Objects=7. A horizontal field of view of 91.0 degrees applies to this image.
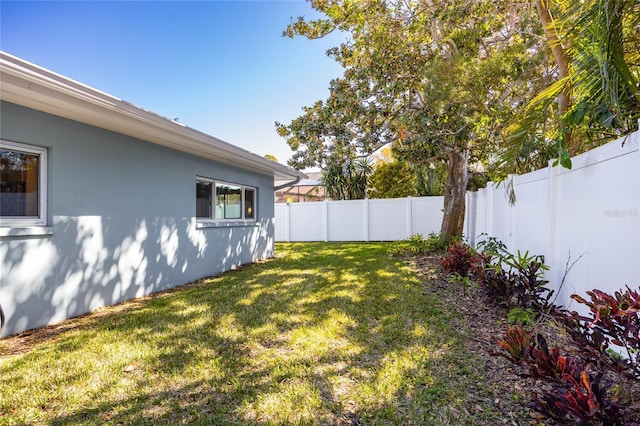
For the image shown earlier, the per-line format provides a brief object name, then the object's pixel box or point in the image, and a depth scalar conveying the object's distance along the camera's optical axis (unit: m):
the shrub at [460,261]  5.24
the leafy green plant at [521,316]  3.28
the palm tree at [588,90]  2.26
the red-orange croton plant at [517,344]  1.93
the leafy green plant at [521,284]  3.48
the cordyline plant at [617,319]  1.64
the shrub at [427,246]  8.73
